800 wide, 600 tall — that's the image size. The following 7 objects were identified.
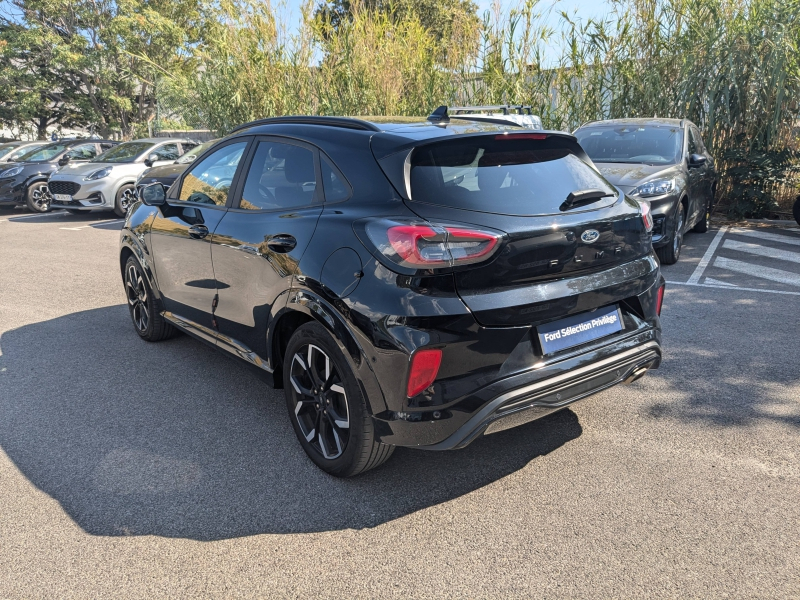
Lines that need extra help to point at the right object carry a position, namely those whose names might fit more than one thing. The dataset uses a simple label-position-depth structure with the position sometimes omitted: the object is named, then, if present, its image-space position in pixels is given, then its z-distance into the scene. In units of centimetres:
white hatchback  1372
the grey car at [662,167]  764
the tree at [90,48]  2573
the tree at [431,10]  3265
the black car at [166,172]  1238
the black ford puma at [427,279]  282
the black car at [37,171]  1577
